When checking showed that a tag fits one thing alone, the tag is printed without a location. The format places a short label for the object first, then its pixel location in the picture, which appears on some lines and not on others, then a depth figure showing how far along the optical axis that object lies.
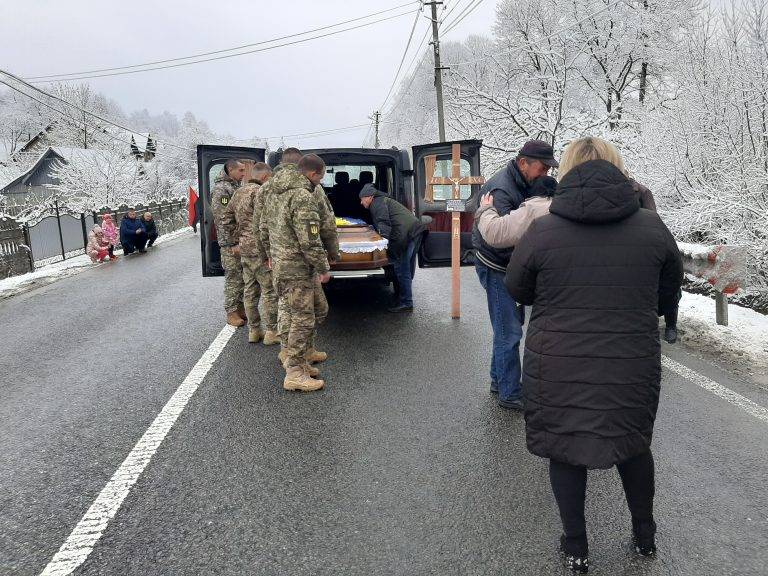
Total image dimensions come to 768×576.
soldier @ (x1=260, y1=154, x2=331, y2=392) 4.55
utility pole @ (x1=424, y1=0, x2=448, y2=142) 23.25
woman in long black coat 2.20
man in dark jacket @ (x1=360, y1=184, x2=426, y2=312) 7.14
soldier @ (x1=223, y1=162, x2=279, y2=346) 6.07
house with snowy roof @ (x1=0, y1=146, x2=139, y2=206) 33.28
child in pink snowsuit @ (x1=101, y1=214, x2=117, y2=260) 15.32
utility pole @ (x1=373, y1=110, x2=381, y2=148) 58.78
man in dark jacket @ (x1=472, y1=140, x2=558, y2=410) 3.64
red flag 8.81
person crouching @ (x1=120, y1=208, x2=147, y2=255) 16.11
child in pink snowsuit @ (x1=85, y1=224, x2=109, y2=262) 14.55
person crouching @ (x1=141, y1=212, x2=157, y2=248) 16.98
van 7.39
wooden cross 7.00
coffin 6.86
